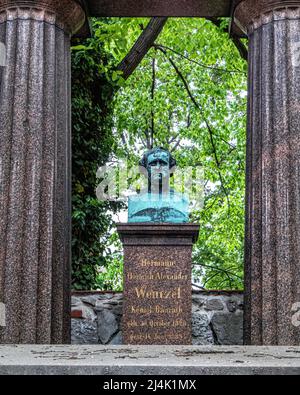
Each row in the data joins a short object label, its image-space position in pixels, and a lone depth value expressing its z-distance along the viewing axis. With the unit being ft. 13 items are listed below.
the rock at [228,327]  24.43
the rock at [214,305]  24.88
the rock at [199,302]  24.94
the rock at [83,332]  24.58
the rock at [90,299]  25.18
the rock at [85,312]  24.97
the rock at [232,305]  24.75
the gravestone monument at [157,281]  21.45
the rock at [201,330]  24.49
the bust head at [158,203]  23.07
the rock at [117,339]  24.36
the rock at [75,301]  25.14
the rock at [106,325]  24.51
